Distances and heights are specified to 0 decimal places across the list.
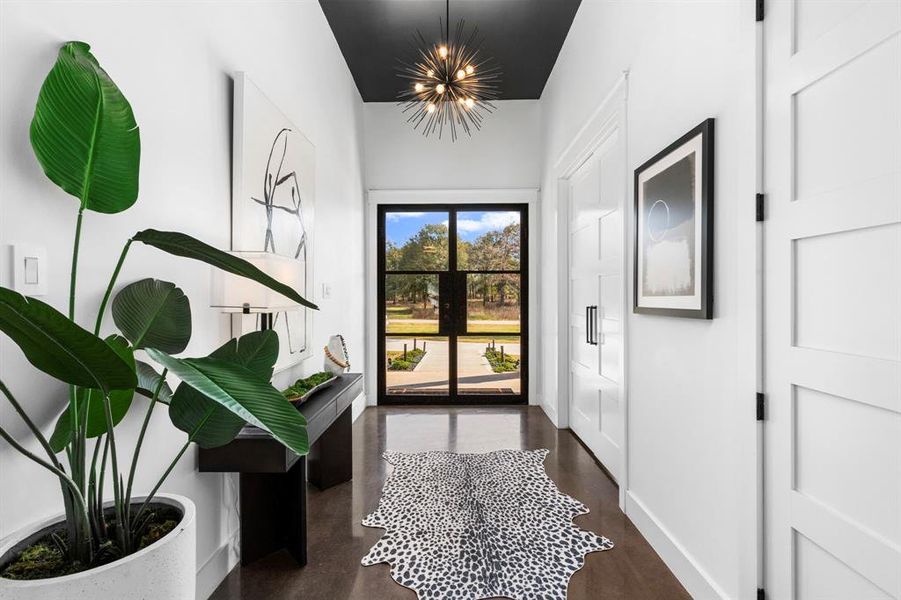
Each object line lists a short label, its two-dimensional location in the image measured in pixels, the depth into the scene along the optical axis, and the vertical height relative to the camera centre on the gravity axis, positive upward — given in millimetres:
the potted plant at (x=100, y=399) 771 -195
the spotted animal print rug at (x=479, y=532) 1881 -1175
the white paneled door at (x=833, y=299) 1049 -3
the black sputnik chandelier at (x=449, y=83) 3137 +1891
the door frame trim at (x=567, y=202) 2494 +750
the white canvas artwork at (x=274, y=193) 2057 +561
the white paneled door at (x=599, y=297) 2857 +7
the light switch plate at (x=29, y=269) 1061 +69
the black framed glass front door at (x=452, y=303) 5016 -58
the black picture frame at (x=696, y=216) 1679 +319
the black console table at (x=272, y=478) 1768 -821
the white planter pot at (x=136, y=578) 830 -560
